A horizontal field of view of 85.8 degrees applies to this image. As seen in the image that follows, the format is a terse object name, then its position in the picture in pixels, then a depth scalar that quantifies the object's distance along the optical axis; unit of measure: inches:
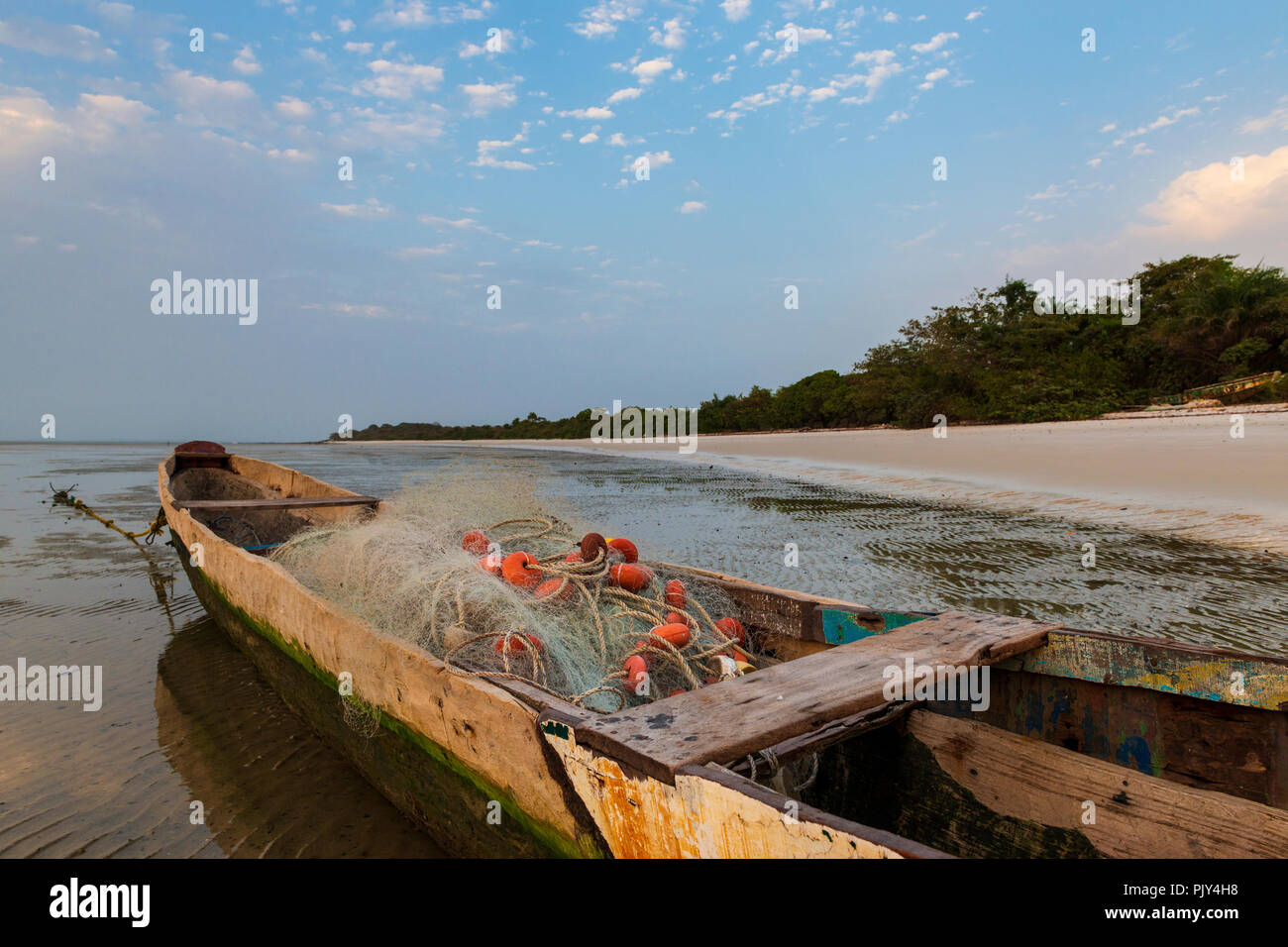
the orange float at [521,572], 163.6
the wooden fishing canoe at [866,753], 79.0
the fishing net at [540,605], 129.2
